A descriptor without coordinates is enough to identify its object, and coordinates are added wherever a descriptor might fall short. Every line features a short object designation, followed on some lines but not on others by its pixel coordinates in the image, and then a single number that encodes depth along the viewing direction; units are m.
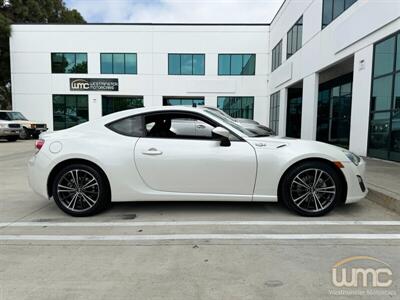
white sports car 4.12
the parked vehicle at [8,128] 19.00
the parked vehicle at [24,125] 20.06
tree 25.99
